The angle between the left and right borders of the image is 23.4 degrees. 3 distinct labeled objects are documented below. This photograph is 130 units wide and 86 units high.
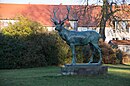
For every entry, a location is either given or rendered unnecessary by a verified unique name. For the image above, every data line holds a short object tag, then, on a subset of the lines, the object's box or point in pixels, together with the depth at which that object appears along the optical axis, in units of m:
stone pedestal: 16.25
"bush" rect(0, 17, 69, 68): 26.17
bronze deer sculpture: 16.52
